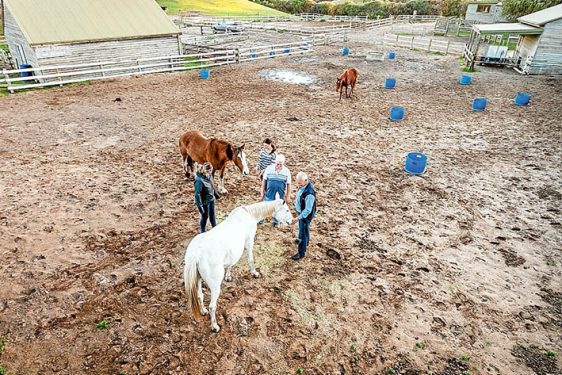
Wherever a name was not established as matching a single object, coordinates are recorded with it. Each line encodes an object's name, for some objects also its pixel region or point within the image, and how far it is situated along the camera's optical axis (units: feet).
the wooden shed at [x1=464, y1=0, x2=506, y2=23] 117.60
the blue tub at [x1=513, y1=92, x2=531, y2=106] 44.88
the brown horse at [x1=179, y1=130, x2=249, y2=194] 22.50
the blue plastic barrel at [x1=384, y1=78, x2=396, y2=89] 52.94
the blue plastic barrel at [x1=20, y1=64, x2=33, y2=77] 55.67
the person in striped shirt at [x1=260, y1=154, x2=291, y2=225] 18.85
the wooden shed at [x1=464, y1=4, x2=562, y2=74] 61.26
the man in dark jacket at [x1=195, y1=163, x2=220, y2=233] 17.76
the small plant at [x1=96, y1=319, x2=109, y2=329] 14.28
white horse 13.06
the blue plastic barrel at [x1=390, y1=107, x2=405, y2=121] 39.84
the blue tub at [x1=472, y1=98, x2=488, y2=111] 43.19
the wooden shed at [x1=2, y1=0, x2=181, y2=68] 54.03
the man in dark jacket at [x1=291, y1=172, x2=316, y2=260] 16.87
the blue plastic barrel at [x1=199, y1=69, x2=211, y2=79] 57.93
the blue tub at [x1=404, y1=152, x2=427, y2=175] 27.84
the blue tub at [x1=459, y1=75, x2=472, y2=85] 54.95
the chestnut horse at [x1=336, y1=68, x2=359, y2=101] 46.55
